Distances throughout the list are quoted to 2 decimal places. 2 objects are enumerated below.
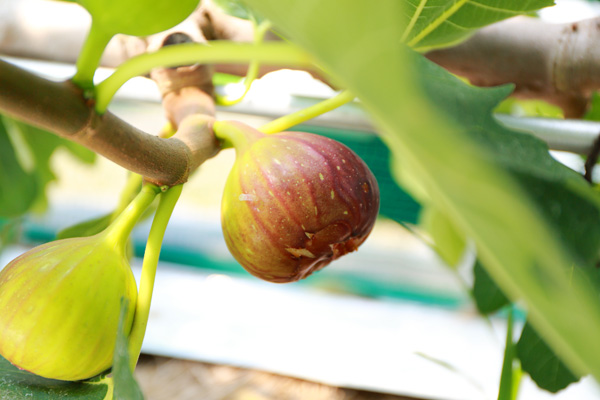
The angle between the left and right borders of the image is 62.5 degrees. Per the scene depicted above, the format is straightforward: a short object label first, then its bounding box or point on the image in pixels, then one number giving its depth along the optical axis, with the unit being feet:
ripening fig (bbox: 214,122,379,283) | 0.80
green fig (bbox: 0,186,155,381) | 0.68
